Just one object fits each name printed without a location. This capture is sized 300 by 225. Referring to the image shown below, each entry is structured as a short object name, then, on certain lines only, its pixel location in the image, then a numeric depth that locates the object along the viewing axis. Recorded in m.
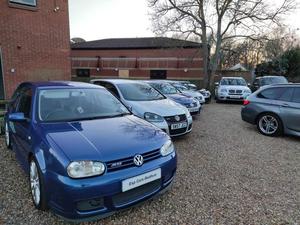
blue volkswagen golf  2.05
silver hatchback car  4.79
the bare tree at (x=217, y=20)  15.20
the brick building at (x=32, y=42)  8.53
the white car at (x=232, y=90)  12.80
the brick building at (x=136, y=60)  21.49
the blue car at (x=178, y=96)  7.63
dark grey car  5.48
